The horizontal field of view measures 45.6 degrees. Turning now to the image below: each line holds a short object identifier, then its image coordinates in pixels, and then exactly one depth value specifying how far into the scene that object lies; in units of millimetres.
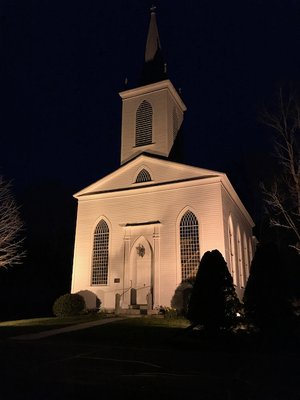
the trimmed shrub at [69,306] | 20062
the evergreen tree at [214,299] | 11594
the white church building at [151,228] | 20281
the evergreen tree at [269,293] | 12305
